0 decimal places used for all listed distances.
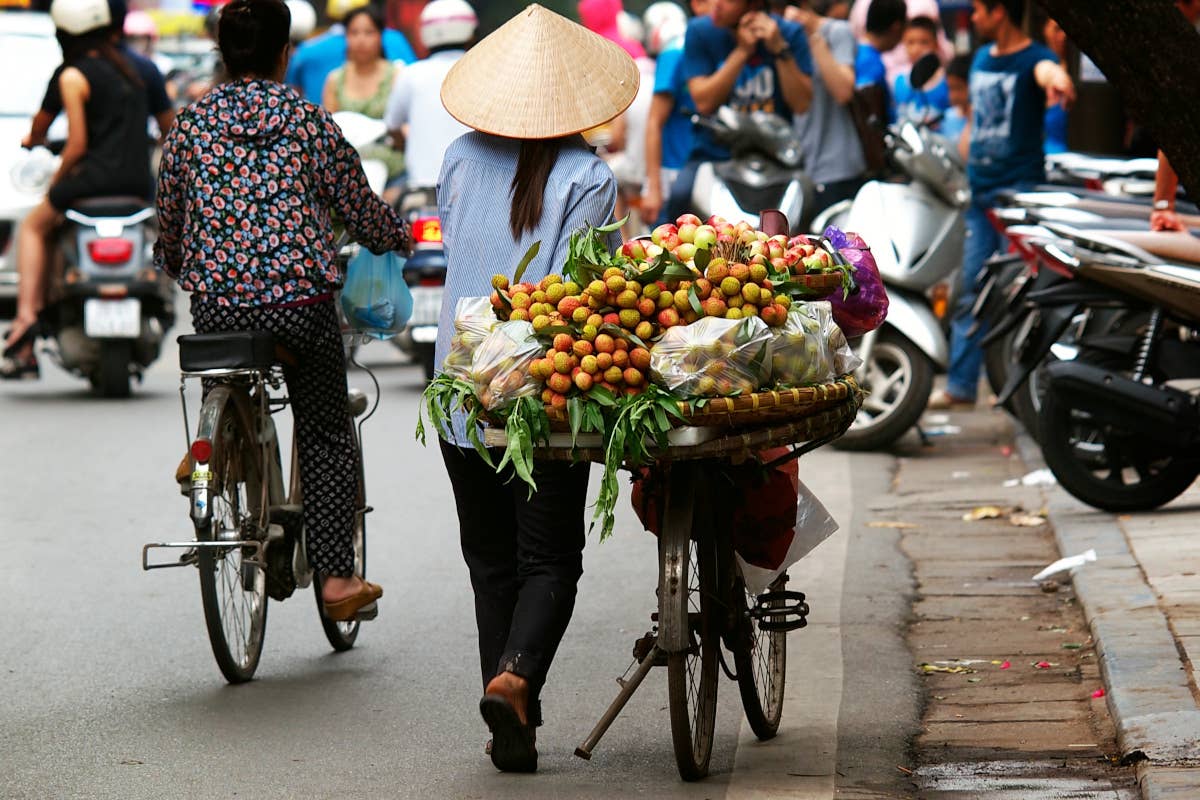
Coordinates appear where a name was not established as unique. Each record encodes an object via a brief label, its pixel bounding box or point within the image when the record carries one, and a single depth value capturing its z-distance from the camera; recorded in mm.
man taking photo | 21266
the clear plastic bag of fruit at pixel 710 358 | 8844
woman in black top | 23641
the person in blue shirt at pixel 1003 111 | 21484
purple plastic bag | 10375
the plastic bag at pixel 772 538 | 10273
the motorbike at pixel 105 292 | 23828
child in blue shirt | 28203
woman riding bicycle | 11633
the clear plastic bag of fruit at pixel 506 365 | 8937
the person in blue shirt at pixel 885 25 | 24922
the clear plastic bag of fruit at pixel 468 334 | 9289
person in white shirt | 24969
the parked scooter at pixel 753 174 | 20656
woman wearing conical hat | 9836
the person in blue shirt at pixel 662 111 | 22750
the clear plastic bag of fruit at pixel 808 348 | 9227
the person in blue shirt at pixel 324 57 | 30531
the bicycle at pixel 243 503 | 11281
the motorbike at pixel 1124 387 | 15492
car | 30203
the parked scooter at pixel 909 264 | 20141
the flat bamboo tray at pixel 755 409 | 8836
